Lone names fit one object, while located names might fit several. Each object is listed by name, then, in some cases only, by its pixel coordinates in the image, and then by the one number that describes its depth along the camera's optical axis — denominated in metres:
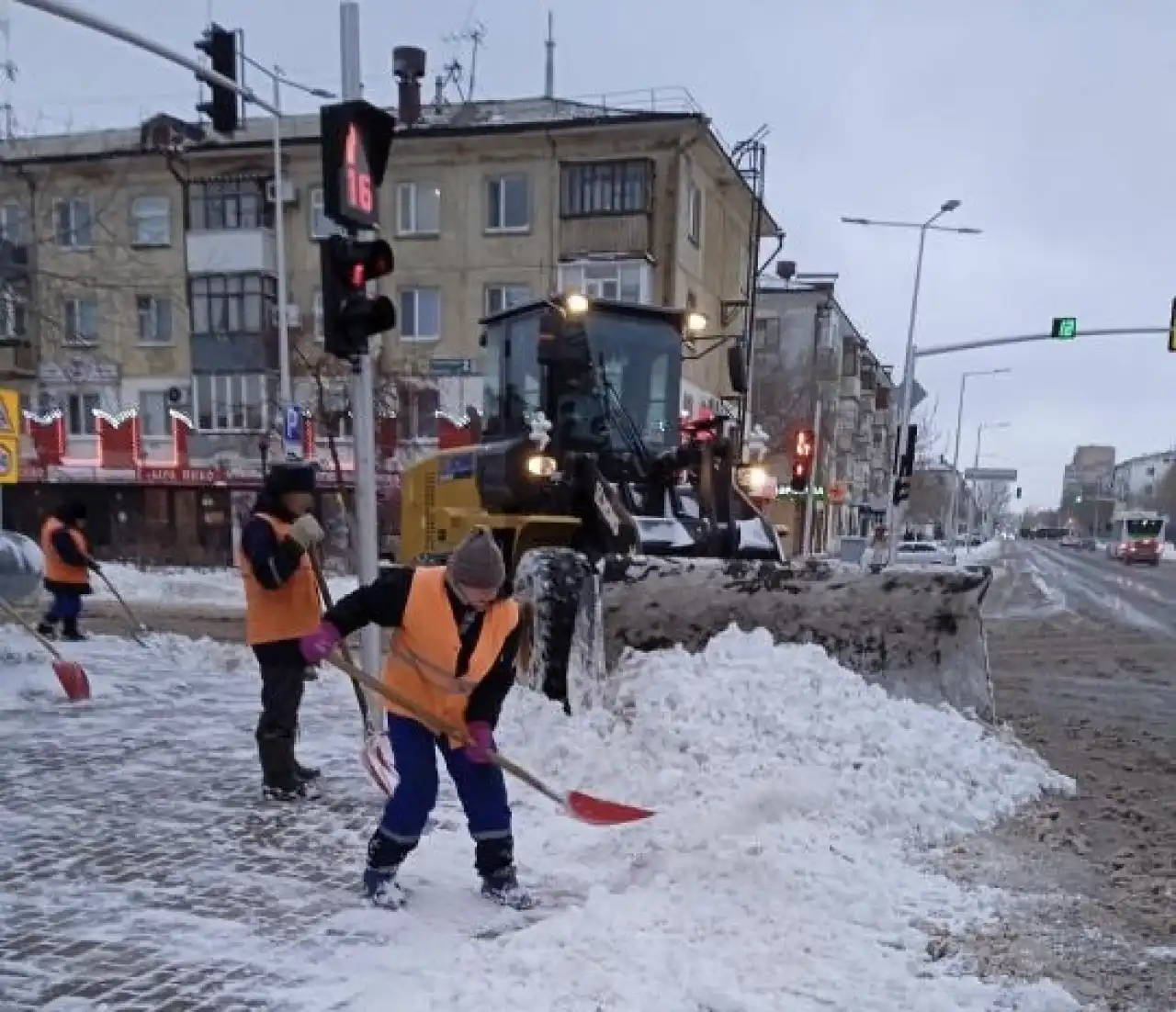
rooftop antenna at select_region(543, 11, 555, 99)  35.25
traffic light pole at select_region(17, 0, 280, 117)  7.62
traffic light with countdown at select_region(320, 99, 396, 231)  5.52
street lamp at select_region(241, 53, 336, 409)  15.71
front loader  6.61
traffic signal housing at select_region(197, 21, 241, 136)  12.02
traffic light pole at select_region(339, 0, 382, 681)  5.93
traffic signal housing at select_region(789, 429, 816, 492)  12.01
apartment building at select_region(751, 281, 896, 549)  36.47
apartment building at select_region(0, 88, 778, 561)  25.78
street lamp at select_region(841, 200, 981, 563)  23.45
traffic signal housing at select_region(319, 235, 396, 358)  5.61
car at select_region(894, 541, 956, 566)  29.89
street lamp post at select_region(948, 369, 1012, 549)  46.16
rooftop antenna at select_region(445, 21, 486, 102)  33.47
